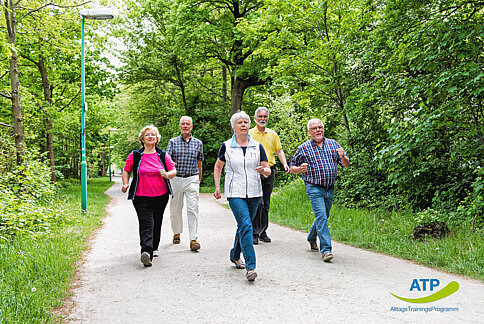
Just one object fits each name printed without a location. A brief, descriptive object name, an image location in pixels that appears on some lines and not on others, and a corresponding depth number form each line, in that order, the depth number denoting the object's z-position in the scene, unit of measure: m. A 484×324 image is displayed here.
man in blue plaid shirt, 6.01
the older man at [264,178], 7.25
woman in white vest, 5.06
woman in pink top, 5.88
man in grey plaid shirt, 7.02
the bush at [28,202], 6.83
